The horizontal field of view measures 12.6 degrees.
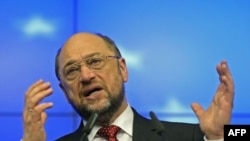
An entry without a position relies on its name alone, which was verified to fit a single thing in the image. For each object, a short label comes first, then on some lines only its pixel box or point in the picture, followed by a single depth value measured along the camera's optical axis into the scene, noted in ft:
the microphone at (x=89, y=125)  9.63
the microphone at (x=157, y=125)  9.53
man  10.10
